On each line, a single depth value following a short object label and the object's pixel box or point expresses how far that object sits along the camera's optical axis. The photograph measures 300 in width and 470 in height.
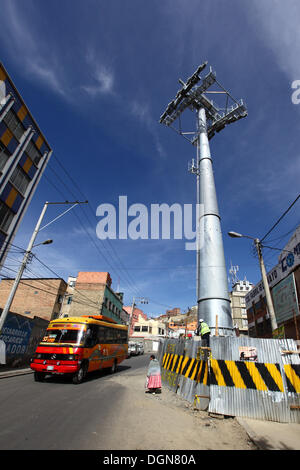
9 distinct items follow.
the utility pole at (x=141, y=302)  43.66
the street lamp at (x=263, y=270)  9.93
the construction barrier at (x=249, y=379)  5.54
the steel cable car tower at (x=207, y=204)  10.77
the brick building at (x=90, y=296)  40.19
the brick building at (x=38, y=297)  33.06
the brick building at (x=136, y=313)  82.38
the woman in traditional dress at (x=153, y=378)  8.95
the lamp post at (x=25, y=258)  12.36
